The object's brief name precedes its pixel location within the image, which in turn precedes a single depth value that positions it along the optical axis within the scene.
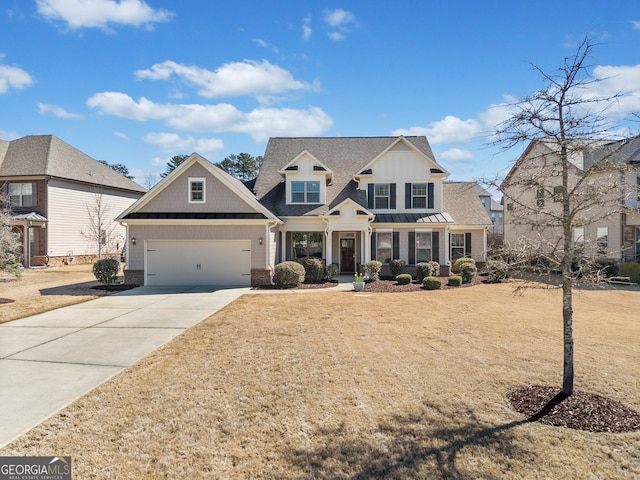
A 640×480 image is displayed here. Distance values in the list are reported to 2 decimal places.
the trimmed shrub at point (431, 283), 17.03
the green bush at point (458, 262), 20.62
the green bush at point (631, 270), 19.00
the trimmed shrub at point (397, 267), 20.38
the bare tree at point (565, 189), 5.43
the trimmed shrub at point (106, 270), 16.94
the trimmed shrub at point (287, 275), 17.11
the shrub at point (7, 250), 14.27
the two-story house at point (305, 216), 17.50
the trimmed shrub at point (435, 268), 19.75
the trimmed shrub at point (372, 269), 18.84
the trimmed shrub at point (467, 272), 18.81
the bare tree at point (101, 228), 29.44
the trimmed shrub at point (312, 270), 18.44
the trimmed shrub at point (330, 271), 19.44
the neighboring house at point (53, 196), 25.80
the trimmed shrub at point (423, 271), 19.02
